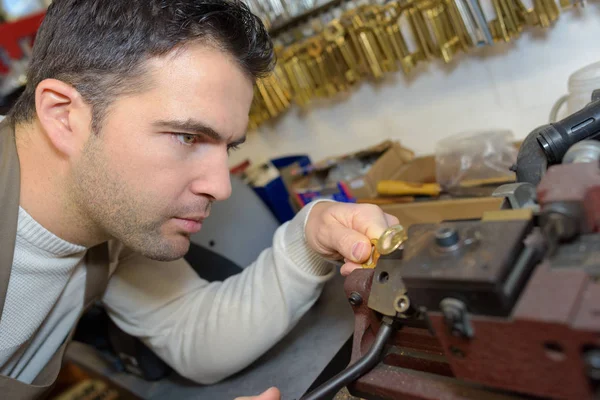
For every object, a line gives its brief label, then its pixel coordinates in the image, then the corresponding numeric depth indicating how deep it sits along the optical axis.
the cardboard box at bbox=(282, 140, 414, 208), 1.52
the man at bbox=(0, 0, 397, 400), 0.81
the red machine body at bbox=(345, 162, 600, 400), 0.37
